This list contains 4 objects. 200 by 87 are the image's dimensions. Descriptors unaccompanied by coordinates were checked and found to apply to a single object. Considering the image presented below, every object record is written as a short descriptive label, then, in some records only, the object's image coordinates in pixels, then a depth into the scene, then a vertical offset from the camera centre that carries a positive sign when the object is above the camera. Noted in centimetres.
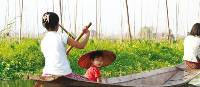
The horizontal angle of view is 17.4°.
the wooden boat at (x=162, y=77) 884 -50
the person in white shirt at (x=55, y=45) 624 -2
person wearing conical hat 727 -20
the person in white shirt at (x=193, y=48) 949 -8
